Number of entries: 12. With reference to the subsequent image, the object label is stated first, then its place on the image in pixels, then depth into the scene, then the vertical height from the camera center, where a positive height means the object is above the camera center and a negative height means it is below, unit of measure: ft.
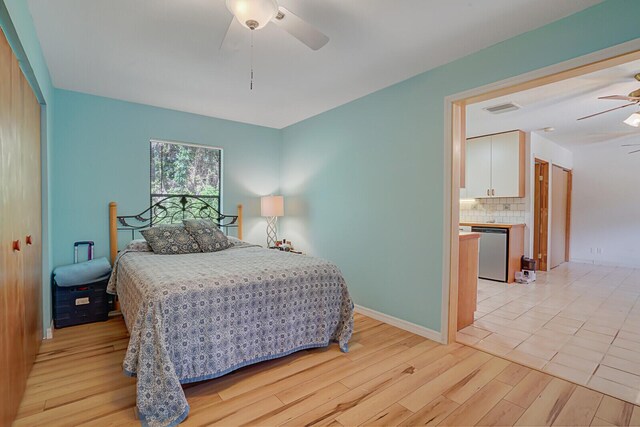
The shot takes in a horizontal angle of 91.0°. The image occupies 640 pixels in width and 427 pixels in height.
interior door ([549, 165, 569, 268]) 19.70 -0.38
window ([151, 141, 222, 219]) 13.19 +1.48
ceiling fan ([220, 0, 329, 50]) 5.14 +3.28
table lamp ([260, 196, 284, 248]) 14.89 -0.03
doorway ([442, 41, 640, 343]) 8.87 +0.47
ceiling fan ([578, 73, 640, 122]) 10.08 +3.66
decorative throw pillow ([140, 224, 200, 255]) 10.66 -1.24
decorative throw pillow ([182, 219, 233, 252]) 11.25 -1.13
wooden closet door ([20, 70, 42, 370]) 6.56 -0.43
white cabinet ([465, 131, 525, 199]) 16.47 +2.35
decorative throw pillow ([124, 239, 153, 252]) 10.97 -1.50
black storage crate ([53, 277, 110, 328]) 9.95 -3.27
